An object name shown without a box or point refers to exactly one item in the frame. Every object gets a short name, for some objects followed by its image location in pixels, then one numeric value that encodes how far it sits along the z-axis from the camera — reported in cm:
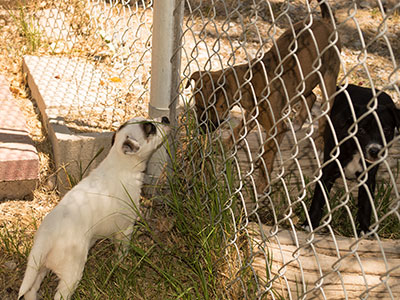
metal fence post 345
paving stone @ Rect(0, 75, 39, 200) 394
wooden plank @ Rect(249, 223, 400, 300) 300
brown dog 432
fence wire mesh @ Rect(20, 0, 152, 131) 464
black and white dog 350
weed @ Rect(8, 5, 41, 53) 584
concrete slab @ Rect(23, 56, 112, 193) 409
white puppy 295
